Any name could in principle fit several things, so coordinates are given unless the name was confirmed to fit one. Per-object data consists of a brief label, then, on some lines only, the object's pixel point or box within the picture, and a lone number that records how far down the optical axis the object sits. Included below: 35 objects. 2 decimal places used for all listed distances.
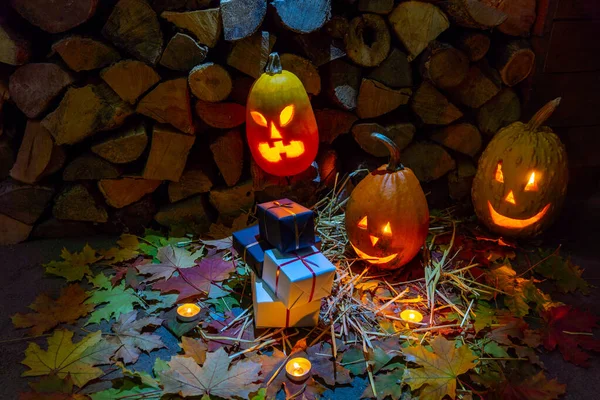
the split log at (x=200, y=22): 1.85
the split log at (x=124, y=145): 2.06
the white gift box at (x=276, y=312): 1.63
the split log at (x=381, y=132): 2.28
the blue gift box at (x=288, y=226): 1.60
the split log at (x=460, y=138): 2.30
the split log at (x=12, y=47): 1.86
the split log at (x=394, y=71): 2.12
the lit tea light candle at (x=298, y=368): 1.47
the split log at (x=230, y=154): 2.18
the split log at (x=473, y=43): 2.08
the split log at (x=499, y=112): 2.27
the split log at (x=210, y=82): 1.93
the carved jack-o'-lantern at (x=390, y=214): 1.86
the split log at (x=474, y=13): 2.00
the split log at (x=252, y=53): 1.96
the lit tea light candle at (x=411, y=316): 1.73
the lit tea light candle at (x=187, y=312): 1.73
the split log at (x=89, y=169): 2.12
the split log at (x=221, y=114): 2.06
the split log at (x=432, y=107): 2.21
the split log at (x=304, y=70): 2.06
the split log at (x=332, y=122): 2.26
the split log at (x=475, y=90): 2.17
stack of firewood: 1.89
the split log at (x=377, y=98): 2.15
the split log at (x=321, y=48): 2.06
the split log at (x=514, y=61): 2.12
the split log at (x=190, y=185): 2.23
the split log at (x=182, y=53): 1.88
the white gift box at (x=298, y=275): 1.53
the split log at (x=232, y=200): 2.29
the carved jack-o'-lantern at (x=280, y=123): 1.93
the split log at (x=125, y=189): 2.18
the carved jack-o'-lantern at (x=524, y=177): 2.04
